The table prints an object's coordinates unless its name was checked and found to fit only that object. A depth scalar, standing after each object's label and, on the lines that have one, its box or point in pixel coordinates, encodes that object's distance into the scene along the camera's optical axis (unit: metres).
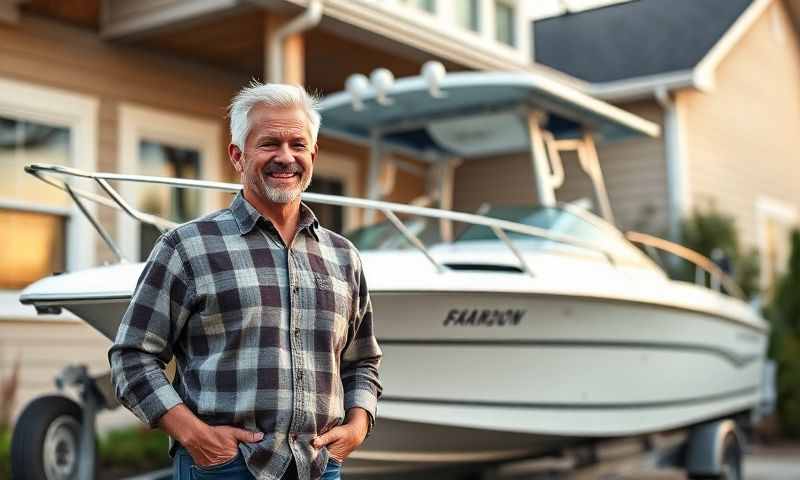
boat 4.54
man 2.21
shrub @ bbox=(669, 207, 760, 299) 10.55
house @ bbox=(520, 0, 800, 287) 9.53
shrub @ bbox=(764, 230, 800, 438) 10.23
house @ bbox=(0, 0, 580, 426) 7.29
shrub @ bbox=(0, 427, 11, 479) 6.31
